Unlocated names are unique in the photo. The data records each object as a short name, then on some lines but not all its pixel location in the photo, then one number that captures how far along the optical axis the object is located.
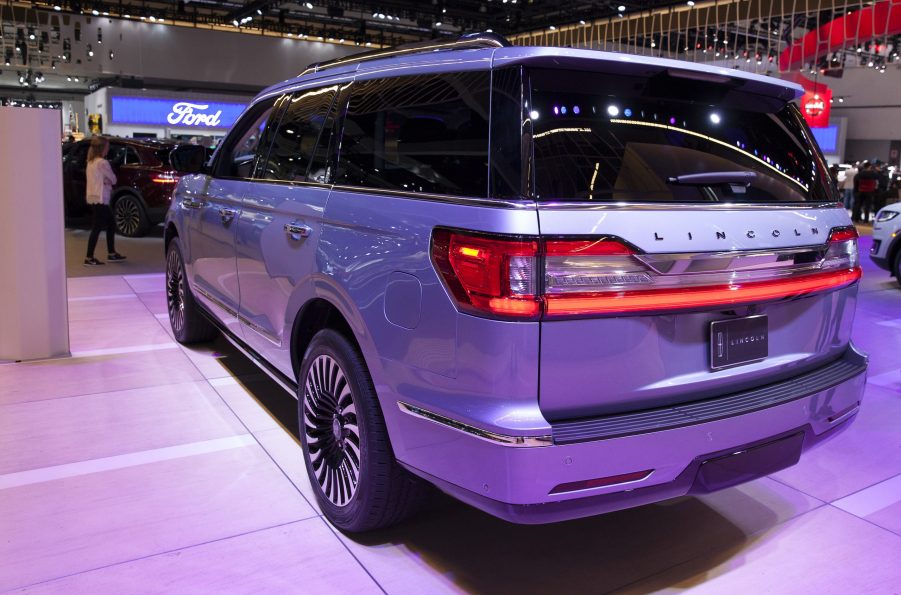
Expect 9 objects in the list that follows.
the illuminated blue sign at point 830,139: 31.44
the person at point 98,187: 9.59
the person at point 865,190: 18.89
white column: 4.97
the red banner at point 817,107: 19.08
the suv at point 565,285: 2.02
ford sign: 20.16
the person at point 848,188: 19.50
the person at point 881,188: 20.11
